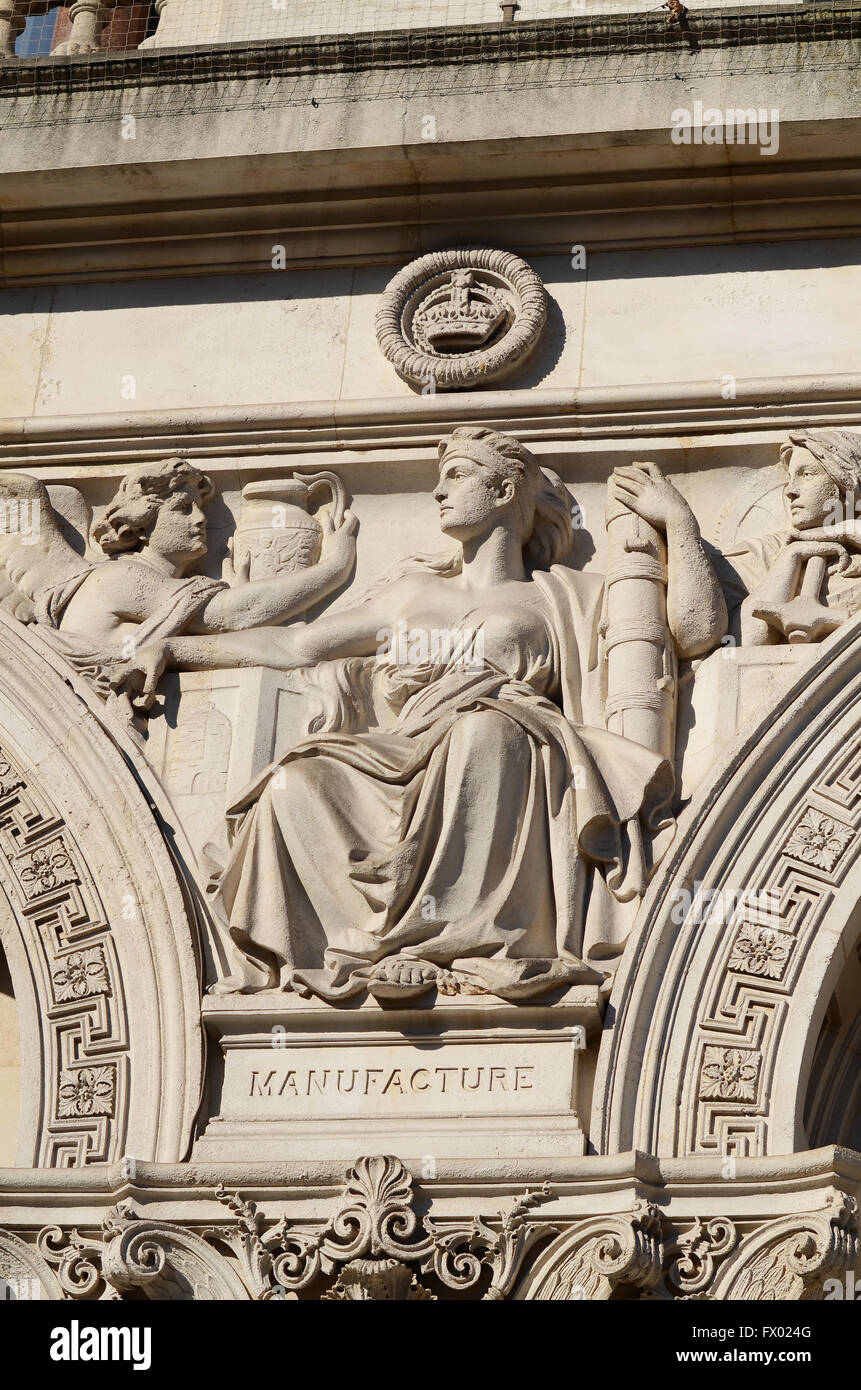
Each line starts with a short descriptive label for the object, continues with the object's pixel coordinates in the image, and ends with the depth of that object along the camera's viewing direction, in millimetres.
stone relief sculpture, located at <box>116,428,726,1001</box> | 15211
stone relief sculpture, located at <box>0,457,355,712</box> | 17375
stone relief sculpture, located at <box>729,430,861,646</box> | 16500
